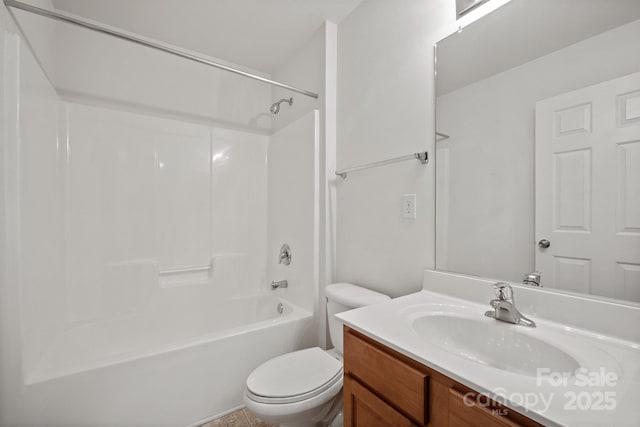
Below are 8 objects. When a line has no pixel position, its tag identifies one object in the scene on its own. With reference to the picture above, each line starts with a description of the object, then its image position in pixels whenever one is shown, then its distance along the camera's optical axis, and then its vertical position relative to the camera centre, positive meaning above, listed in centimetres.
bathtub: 115 -81
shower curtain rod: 112 +87
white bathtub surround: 117 -12
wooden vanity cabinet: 59 -48
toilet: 112 -76
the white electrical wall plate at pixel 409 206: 138 +2
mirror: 81 +23
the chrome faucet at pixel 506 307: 90 -32
